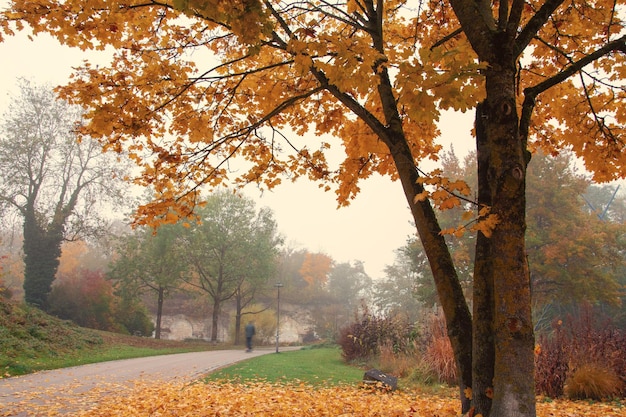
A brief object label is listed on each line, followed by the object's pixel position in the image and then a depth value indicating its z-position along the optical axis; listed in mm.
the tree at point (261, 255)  28141
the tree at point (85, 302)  23250
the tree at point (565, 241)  18844
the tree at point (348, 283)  55781
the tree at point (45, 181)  20938
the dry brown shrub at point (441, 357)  8711
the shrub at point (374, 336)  13680
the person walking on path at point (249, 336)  20297
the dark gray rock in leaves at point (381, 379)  7434
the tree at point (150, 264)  24625
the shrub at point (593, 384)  6523
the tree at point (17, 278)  33656
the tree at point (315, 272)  50969
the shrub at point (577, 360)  6859
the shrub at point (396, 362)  10104
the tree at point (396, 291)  49375
